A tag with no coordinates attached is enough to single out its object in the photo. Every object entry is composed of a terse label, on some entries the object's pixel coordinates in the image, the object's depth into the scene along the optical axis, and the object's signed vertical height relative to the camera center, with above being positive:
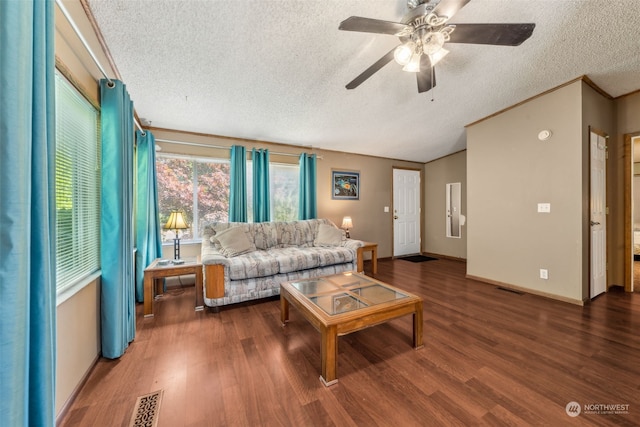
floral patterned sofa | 2.65 -0.54
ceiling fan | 1.45 +1.18
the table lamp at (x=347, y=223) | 4.43 -0.18
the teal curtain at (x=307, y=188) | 4.24 +0.46
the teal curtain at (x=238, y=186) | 3.68 +0.43
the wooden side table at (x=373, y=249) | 3.94 -0.61
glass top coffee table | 1.53 -0.70
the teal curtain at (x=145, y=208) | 2.84 +0.07
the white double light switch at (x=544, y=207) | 2.92 +0.07
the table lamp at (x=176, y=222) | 2.87 -0.10
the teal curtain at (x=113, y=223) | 1.75 -0.07
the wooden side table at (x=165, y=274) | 2.48 -0.64
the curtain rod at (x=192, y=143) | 3.42 +1.04
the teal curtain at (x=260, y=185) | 3.85 +0.46
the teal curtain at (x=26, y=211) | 0.67 +0.01
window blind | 1.40 +0.18
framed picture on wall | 4.71 +0.57
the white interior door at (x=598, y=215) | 2.82 -0.03
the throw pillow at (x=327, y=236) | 3.80 -0.37
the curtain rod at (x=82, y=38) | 1.19 +1.03
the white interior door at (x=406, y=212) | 5.38 +0.03
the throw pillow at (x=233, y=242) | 3.08 -0.38
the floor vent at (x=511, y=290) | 3.07 -1.03
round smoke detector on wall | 2.88 +0.95
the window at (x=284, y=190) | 4.23 +0.41
